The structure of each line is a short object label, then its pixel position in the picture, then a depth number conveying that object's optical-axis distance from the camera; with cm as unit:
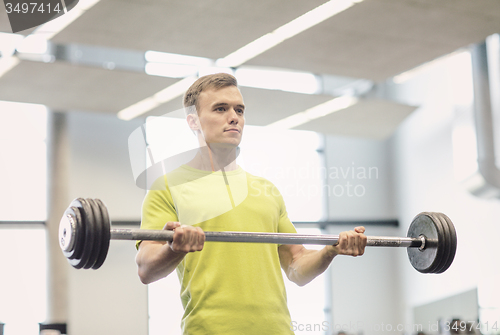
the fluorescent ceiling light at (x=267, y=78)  958
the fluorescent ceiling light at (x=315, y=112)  906
